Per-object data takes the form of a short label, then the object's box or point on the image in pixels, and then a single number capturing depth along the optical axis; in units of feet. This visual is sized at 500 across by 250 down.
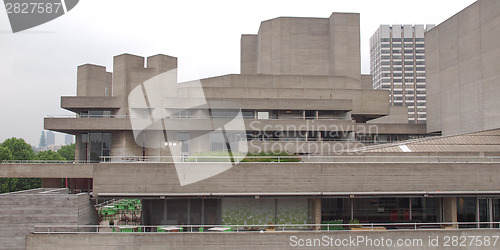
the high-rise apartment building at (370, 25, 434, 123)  501.15
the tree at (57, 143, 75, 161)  347.73
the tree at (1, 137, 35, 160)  232.94
